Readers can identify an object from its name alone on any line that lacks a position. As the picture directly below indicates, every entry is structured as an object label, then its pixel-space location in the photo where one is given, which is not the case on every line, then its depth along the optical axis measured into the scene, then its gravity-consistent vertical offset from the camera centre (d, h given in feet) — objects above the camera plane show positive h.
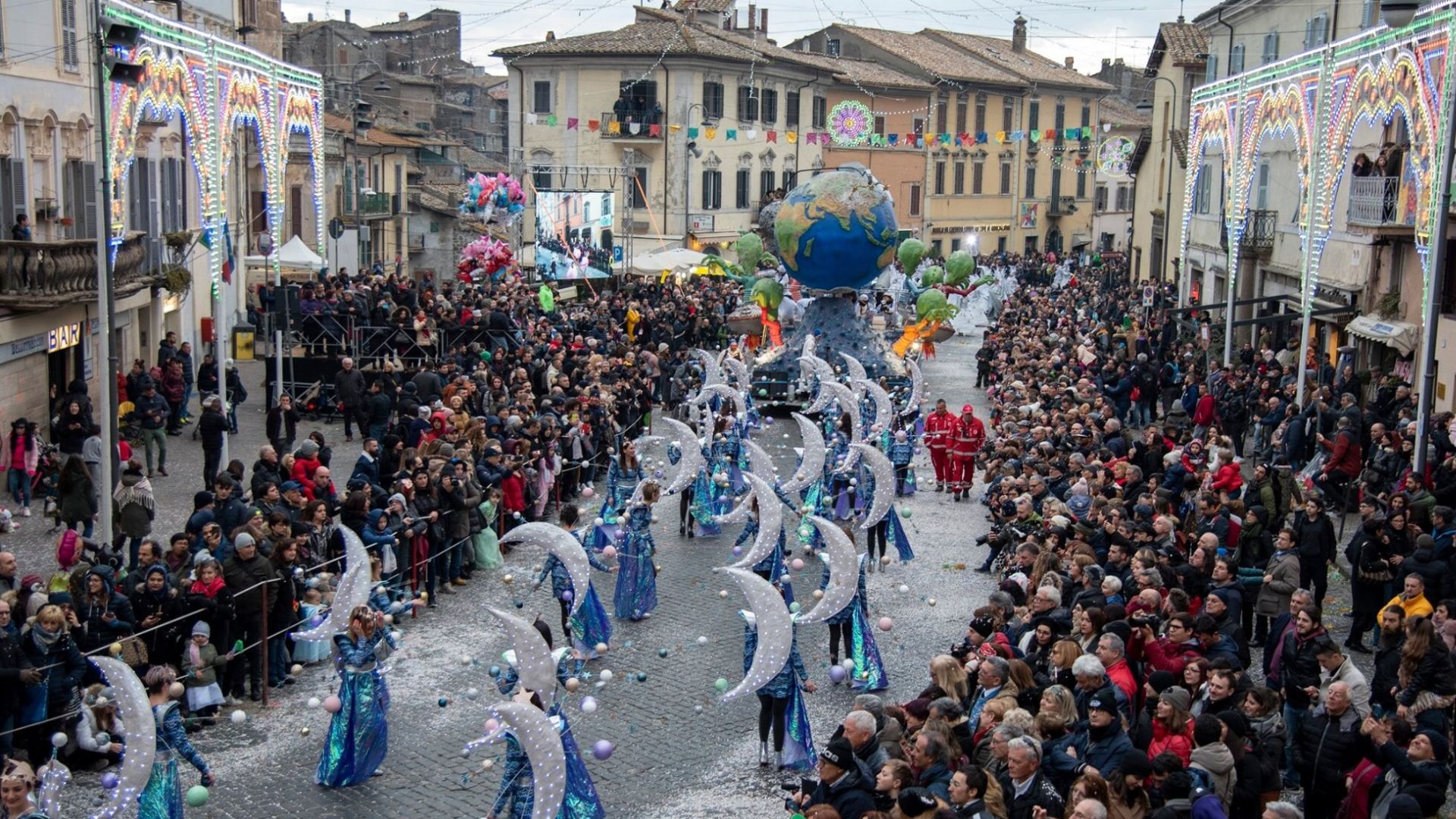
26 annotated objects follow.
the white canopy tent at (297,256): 92.89 -4.43
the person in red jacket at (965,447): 66.90 -10.88
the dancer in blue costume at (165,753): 29.99 -11.15
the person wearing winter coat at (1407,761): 26.32 -9.61
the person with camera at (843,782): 25.95 -9.93
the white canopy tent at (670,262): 123.65 -5.89
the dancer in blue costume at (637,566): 47.03 -11.38
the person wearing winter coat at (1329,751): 29.27 -10.37
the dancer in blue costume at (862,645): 40.42 -11.76
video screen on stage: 124.67 -4.23
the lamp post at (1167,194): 136.36 +0.17
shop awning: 71.82 -6.26
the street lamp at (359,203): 114.83 -1.57
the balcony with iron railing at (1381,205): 74.02 -0.24
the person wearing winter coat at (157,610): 36.32 -10.01
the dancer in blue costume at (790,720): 35.40 -12.00
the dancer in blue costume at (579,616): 42.45 -11.78
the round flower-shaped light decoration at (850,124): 184.24 +7.96
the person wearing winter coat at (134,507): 48.14 -10.11
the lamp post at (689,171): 164.55 +1.81
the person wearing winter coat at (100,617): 35.29 -9.94
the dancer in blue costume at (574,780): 30.81 -11.72
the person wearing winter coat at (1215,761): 27.20 -9.79
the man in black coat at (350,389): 73.26 -9.70
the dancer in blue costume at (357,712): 34.23 -11.61
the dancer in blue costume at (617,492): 47.80 -9.74
